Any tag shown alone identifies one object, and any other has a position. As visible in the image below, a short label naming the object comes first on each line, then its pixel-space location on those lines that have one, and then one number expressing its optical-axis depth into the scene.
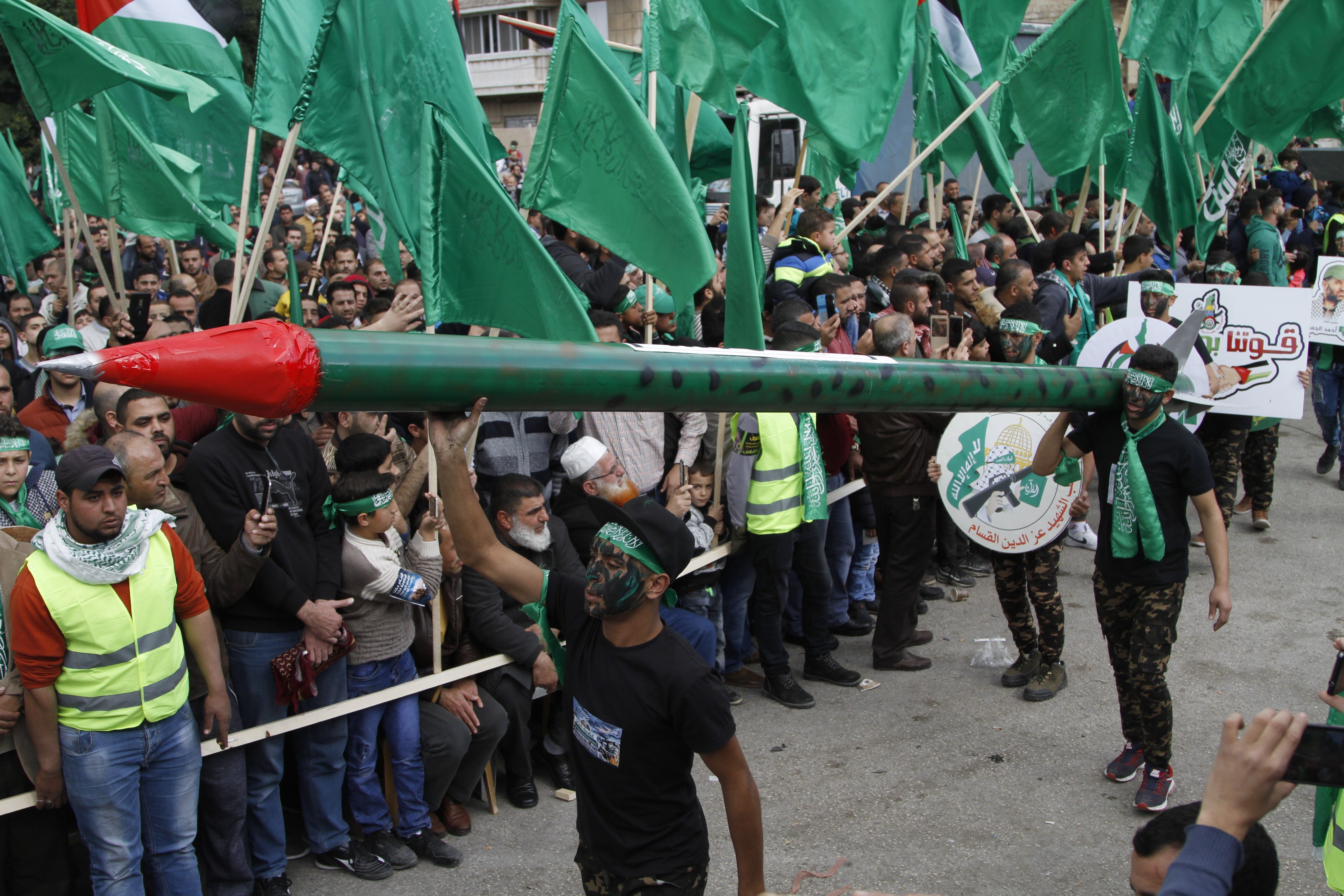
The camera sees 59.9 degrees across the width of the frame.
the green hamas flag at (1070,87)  8.70
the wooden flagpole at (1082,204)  10.89
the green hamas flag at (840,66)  6.45
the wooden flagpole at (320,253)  8.97
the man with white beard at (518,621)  5.20
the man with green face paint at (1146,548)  5.16
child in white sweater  4.82
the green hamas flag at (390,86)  4.48
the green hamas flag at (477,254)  3.56
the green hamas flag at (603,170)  4.14
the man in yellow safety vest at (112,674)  3.78
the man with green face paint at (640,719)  3.05
